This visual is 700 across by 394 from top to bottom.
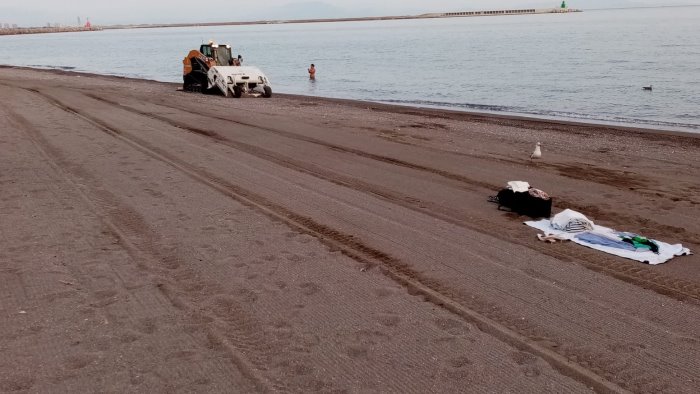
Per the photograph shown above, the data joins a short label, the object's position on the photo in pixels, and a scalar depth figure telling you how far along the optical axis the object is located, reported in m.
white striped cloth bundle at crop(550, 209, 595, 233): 7.18
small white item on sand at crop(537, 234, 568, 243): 6.92
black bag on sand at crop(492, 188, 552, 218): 7.84
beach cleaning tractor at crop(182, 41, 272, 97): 25.70
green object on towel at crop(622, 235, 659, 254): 6.56
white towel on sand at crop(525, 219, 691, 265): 6.32
